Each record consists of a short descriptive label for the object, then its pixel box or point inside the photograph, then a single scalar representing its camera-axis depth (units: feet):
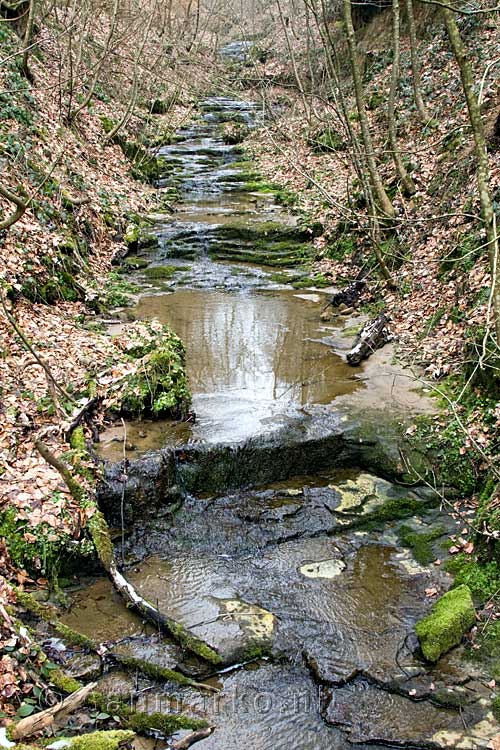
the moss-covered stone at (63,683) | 13.01
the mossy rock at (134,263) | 41.35
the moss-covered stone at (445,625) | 14.93
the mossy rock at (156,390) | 22.67
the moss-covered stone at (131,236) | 43.47
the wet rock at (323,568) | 17.97
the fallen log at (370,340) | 28.32
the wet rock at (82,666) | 13.91
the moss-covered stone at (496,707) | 13.20
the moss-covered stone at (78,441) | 19.67
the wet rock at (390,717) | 13.08
